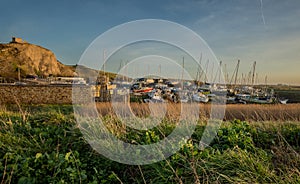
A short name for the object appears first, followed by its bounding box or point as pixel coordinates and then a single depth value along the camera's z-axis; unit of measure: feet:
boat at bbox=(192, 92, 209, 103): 69.81
